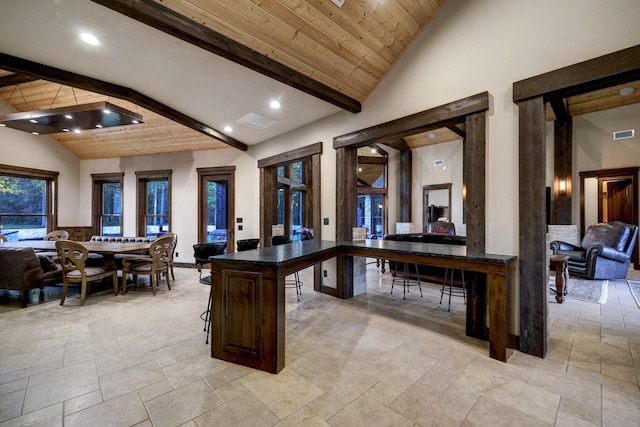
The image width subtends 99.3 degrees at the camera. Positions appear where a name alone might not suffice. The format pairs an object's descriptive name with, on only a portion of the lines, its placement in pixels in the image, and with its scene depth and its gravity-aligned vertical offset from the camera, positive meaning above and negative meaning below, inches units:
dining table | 162.2 -20.3
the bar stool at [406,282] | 164.4 -48.4
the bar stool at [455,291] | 161.5 -48.9
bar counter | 84.0 -27.6
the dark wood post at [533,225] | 92.9 -4.0
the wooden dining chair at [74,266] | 146.1 -27.7
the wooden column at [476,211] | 105.3 +1.1
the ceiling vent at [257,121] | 176.1 +63.2
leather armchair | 194.2 -29.7
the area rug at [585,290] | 157.9 -49.1
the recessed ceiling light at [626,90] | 202.5 +92.7
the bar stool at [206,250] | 171.4 -23.5
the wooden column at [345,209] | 159.0 +3.2
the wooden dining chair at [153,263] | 169.8 -31.2
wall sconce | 259.8 +26.2
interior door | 246.7 +12.0
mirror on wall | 330.3 +12.1
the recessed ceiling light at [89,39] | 108.1 +71.8
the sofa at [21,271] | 141.4 -29.0
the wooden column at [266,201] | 224.5 +11.4
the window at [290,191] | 178.1 +23.1
